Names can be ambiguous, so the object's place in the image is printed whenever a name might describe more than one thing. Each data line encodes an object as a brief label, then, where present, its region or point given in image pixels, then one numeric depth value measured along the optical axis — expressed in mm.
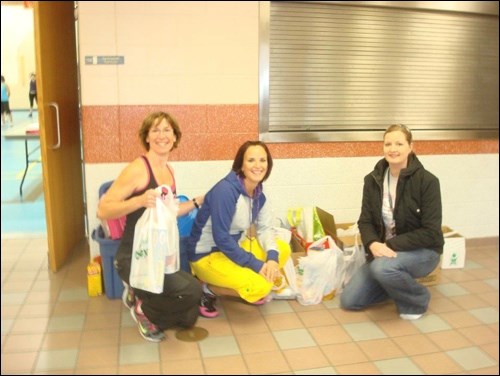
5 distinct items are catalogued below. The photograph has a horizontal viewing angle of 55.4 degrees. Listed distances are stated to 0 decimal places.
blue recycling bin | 2363
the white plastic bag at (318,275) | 2029
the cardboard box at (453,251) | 2012
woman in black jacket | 1427
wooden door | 2631
